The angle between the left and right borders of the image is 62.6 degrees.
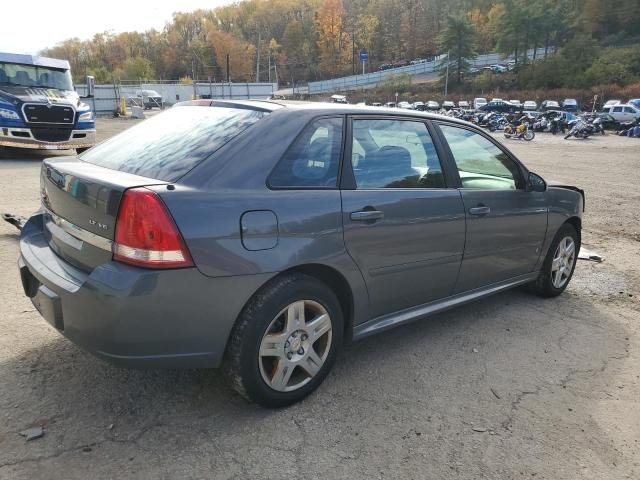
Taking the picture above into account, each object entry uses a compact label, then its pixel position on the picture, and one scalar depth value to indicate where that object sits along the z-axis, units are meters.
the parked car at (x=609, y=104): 39.91
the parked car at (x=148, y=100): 52.19
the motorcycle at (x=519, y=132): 28.55
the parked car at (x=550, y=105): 50.30
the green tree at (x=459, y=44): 84.25
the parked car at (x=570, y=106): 49.75
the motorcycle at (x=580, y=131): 29.33
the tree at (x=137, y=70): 100.56
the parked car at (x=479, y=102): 51.97
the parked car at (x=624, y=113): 36.38
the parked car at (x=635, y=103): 39.41
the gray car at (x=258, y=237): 2.40
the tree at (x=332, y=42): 127.12
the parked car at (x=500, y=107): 48.54
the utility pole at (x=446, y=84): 81.32
